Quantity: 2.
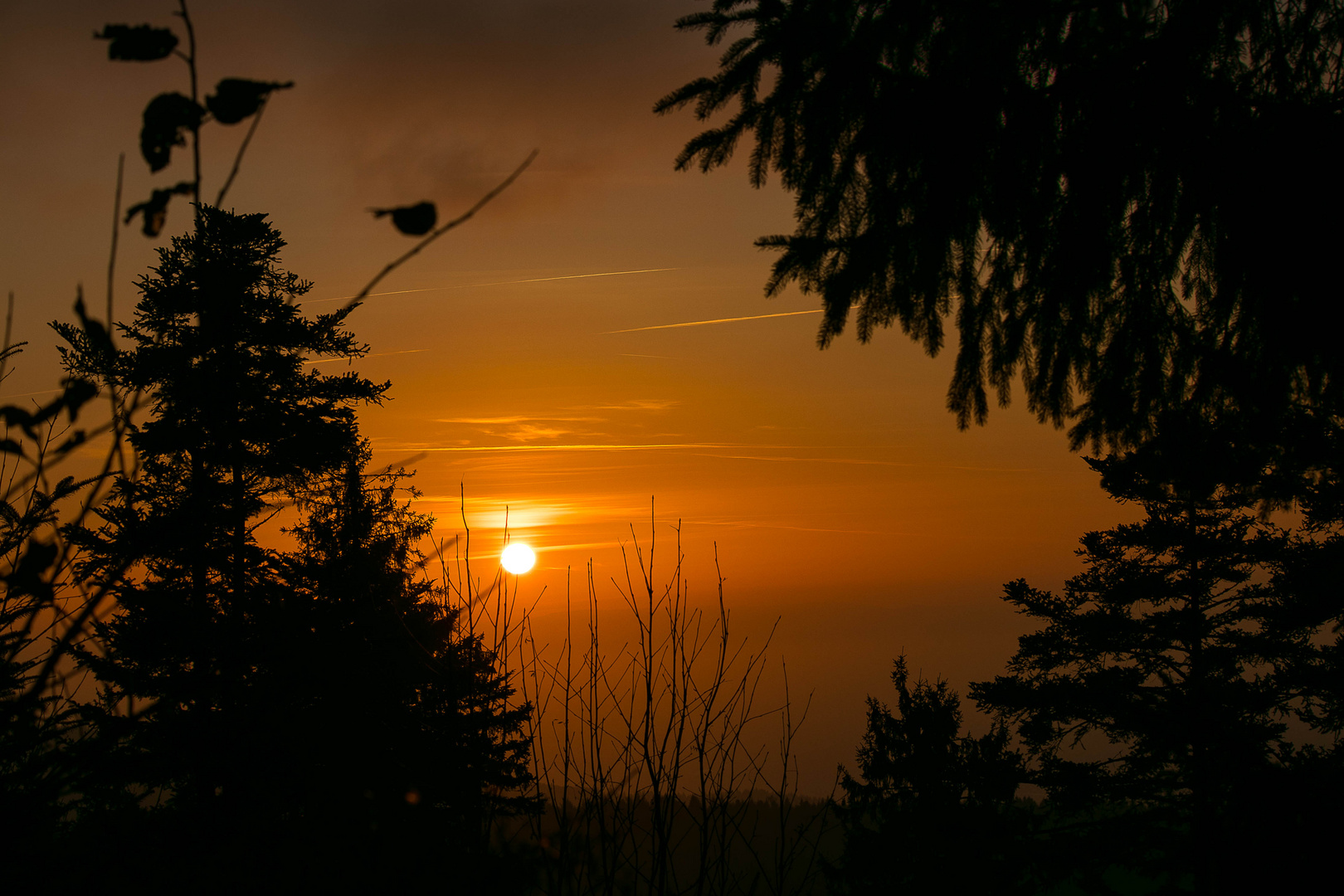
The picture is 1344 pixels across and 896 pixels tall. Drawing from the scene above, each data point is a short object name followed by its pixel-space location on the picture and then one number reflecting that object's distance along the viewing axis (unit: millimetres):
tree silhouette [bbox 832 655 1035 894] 21716
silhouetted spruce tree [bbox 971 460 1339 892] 20732
